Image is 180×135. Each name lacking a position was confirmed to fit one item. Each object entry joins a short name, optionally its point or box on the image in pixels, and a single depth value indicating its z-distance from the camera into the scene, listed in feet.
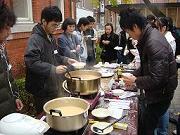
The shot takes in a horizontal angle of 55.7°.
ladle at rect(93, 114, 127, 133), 4.63
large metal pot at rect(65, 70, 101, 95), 5.53
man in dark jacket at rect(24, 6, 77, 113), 6.66
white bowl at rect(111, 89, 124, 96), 6.98
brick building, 13.13
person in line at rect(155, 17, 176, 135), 11.21
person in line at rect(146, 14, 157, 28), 12.15
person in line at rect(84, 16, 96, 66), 15.03
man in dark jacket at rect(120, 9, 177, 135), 6.00
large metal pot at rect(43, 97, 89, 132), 4.07
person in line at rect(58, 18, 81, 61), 10.98
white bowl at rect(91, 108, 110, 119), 5.32
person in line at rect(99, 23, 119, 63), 16.26
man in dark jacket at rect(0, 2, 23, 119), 5.11
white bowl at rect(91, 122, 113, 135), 4.64
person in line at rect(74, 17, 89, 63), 13.09
